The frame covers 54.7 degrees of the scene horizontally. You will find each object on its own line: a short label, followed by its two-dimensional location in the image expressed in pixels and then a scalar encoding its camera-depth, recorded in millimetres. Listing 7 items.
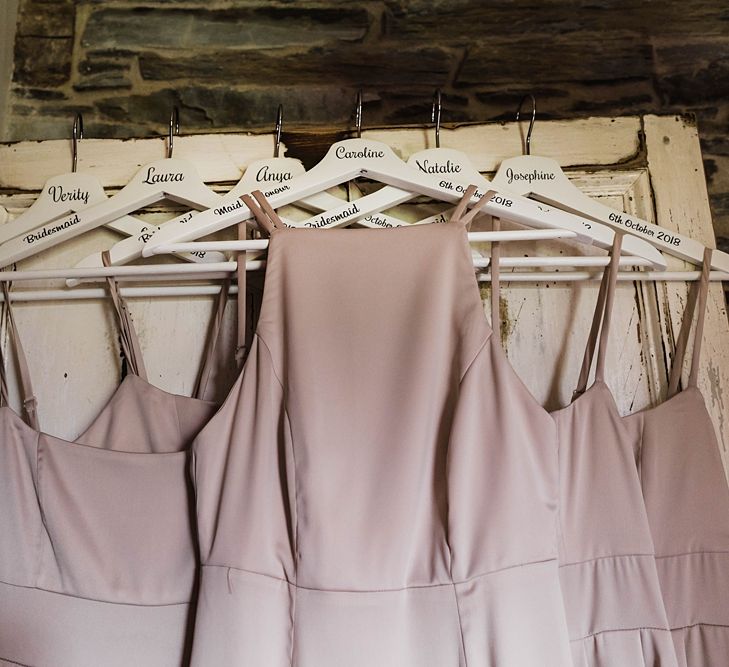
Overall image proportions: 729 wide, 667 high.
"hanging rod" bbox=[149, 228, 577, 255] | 1068
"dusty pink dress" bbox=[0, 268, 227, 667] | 1031
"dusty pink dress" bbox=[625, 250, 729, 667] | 1018
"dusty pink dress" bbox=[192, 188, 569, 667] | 892
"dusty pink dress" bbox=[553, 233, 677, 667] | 976
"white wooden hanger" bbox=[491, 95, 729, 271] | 1199
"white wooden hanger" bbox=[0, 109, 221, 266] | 1224
